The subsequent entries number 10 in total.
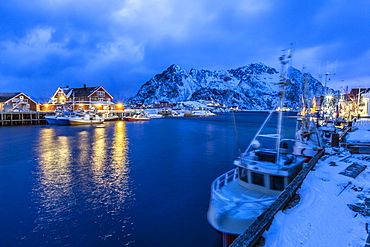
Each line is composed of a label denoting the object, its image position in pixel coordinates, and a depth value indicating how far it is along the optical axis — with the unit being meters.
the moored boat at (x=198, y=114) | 146.01
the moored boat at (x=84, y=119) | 69.01
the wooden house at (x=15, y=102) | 77.57
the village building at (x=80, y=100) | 88.25
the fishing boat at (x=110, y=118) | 86.86
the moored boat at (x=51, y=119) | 70.65
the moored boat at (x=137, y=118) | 93.76
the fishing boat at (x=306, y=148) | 17.33
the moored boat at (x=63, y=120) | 68.56
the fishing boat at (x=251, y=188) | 9.38
